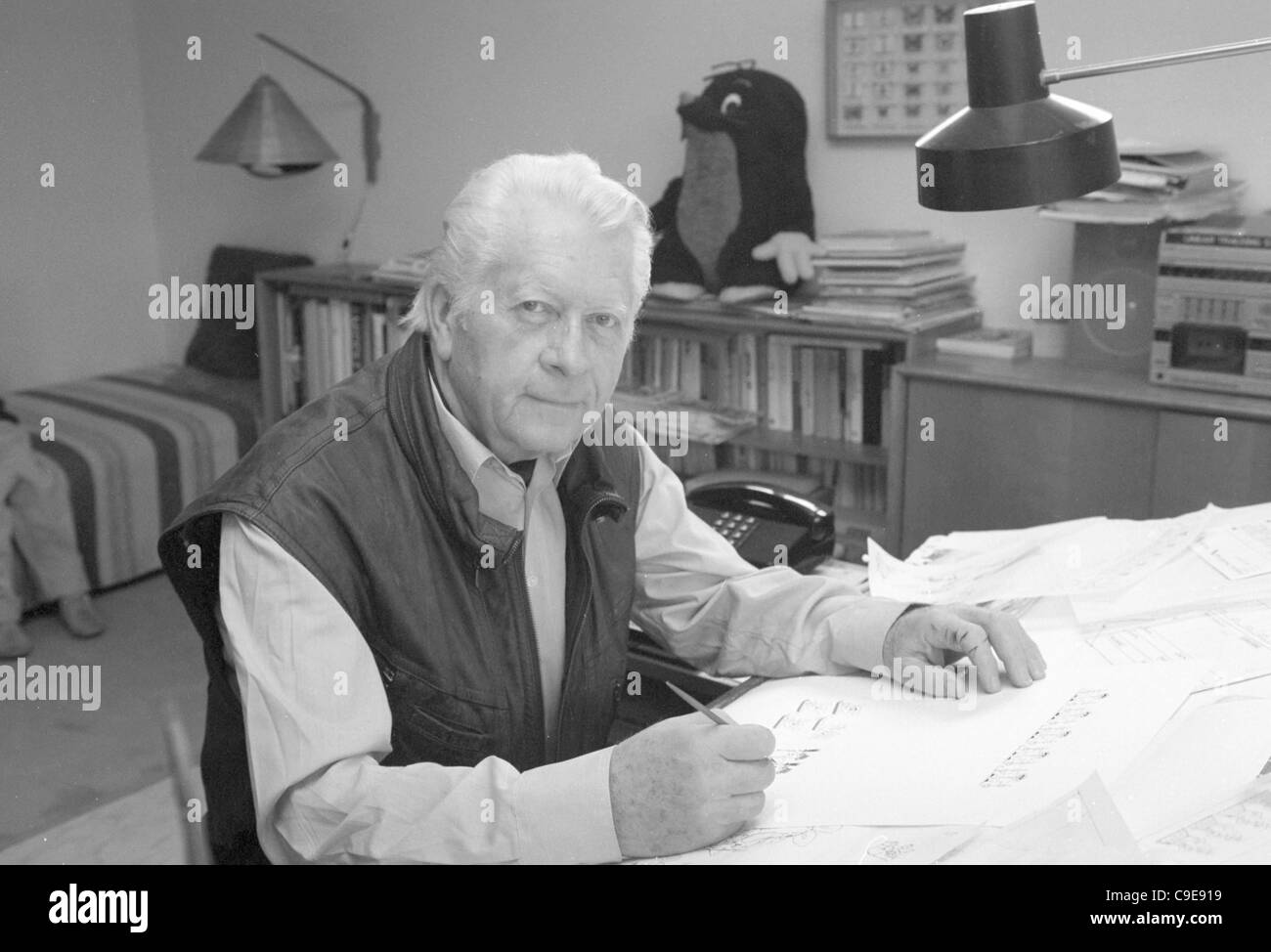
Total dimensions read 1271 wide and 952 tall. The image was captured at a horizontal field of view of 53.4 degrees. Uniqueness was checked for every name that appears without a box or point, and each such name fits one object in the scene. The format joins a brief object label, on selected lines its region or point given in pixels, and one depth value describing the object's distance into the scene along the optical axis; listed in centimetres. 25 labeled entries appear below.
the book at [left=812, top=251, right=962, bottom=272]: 272
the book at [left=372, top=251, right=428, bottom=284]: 361
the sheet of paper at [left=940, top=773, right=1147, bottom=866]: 86
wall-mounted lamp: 367
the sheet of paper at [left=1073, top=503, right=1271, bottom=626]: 138
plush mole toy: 293
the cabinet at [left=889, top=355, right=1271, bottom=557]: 228
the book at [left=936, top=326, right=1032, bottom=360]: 263
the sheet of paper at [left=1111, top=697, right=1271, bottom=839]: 96
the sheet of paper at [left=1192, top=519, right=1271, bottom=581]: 144
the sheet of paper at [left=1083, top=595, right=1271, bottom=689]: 123
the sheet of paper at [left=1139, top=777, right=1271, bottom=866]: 88
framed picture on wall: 281
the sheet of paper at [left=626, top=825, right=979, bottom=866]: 92
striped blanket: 376
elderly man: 102
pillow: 439
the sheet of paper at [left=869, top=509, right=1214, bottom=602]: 146
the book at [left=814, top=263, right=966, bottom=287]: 272
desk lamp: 120
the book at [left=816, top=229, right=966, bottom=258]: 271
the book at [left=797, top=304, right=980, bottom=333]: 267
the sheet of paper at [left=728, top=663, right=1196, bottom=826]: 101
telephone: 188
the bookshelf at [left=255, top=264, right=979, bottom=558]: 284
